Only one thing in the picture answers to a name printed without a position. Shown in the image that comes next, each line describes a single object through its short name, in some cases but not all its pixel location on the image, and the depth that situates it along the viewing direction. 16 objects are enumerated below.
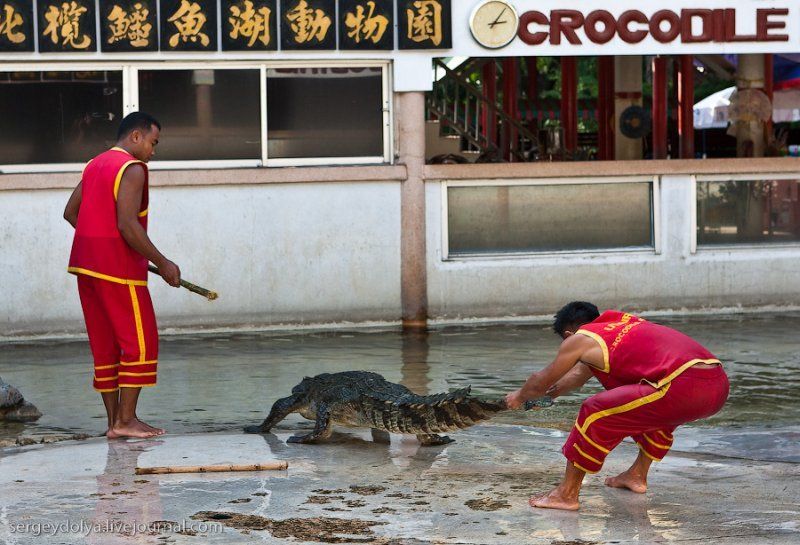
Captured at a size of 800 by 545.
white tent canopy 20.89
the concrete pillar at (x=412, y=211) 12.03
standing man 6.79
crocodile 5.95
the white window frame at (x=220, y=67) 11.61
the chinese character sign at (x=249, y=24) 11.55
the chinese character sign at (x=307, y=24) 11.64
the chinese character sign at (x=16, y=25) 11.23
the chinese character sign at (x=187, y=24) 11.48
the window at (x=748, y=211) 12.88
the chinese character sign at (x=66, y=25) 11.30
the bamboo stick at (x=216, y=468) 5.93
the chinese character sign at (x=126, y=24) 11.40
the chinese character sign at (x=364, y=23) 11.75
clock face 11.83
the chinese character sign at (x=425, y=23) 11.83
